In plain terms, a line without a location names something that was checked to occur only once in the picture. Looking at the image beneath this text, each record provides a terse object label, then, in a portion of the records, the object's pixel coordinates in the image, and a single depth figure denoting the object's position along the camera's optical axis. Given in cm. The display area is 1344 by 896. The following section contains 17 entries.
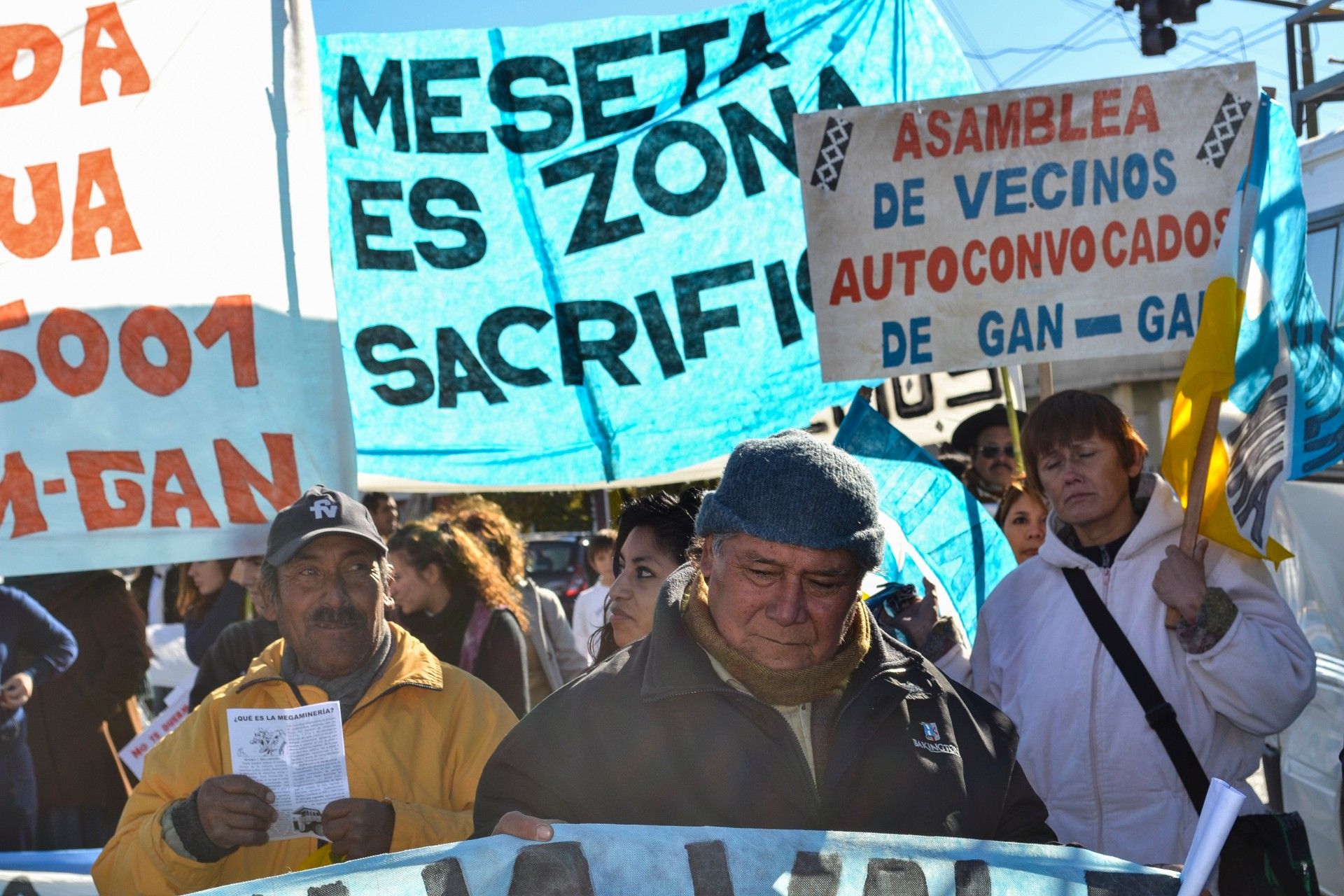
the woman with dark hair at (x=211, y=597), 498
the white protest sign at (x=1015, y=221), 402
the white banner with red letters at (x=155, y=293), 338
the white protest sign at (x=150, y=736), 347
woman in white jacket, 280
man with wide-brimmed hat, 523
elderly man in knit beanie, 196
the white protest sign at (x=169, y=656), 555
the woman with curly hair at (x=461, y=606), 477
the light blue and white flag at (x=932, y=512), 414
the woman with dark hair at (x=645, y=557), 304
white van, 367
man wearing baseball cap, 249
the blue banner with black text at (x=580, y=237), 456
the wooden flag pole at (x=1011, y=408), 461
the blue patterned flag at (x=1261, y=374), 301
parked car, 1464
